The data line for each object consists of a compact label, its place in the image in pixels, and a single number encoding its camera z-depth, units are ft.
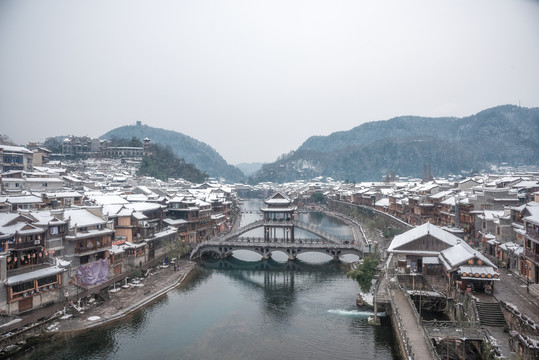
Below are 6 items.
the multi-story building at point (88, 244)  122.52
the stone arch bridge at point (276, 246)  177.74
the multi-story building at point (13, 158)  207.41
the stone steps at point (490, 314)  80.31
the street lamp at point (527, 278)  94.68
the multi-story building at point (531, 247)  96.94
